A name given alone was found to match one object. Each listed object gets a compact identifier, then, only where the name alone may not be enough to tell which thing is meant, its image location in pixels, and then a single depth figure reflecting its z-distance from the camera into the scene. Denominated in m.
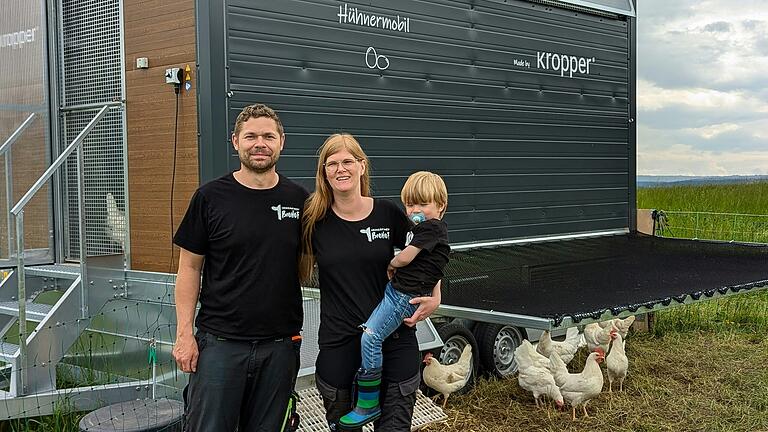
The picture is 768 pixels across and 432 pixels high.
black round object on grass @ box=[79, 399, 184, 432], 3.87
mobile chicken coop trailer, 4.68
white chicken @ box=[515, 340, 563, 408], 5.14
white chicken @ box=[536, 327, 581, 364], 5.75
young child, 3.00
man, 2.91
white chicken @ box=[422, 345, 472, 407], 5.15
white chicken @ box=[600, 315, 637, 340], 6.34
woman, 3.01
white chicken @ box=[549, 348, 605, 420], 5.02
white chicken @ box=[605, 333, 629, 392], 5.55
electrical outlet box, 4.72
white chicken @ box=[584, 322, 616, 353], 6.16
